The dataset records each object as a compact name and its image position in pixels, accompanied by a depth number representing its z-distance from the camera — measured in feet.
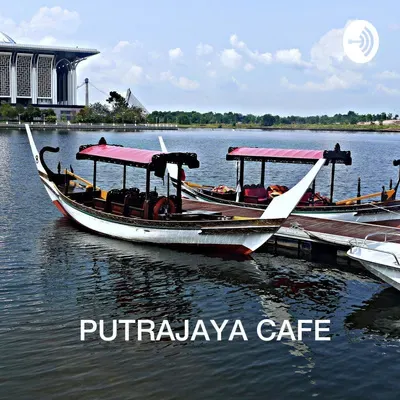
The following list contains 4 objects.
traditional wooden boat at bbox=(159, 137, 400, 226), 91.91
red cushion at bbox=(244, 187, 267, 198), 100.37
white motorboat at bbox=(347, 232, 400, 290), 58.75
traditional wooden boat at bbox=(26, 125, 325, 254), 72.08
